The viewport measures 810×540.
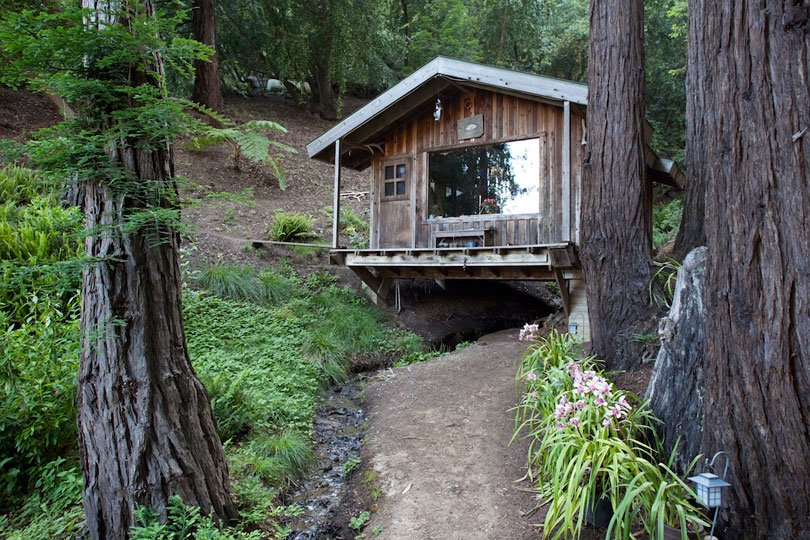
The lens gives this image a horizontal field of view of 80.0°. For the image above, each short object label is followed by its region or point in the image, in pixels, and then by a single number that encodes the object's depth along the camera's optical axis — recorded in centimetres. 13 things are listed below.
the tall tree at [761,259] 212
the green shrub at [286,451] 398
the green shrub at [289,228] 1020
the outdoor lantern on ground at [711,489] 215
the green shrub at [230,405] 422
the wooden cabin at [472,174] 718
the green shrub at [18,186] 709
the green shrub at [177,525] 248
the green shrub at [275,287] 809
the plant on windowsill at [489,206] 805
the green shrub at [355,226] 1089
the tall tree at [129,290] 242
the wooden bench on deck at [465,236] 794
